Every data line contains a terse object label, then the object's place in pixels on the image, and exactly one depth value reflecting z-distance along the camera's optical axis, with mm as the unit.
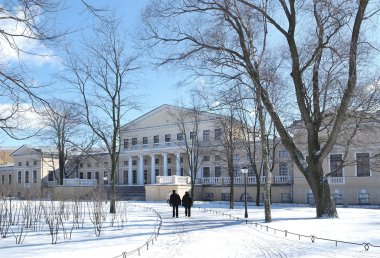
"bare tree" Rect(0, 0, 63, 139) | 9330
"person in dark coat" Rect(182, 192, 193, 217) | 25953
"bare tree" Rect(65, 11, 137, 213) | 26391
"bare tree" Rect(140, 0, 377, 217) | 20031
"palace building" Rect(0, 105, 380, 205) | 41750
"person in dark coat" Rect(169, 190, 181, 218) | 25325
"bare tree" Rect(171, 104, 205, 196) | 45312
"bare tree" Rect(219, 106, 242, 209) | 35569
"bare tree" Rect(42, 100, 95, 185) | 59106
